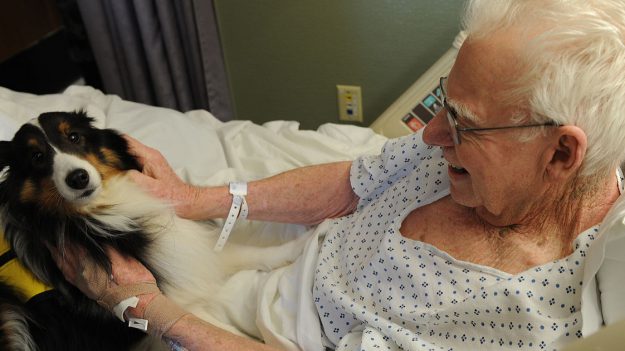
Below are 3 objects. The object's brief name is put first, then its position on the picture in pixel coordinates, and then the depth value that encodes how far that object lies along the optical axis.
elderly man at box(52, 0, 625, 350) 0.89
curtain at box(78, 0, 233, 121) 2.26
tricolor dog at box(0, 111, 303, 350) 1.25
